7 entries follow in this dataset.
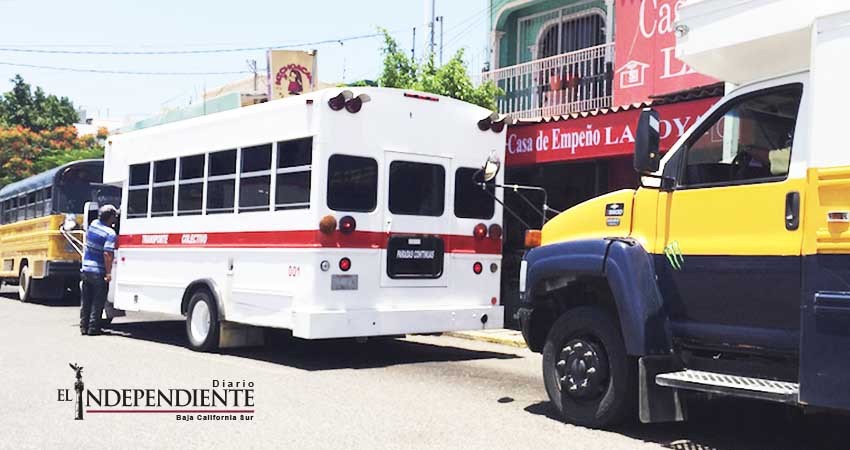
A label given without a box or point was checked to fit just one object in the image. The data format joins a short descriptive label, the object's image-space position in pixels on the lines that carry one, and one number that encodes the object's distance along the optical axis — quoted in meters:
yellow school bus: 18.06
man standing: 12.81
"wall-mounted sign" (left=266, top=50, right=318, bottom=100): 22.33
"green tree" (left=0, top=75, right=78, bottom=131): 44.06
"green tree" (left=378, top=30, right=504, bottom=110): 16.61
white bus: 9.62
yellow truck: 5.41
